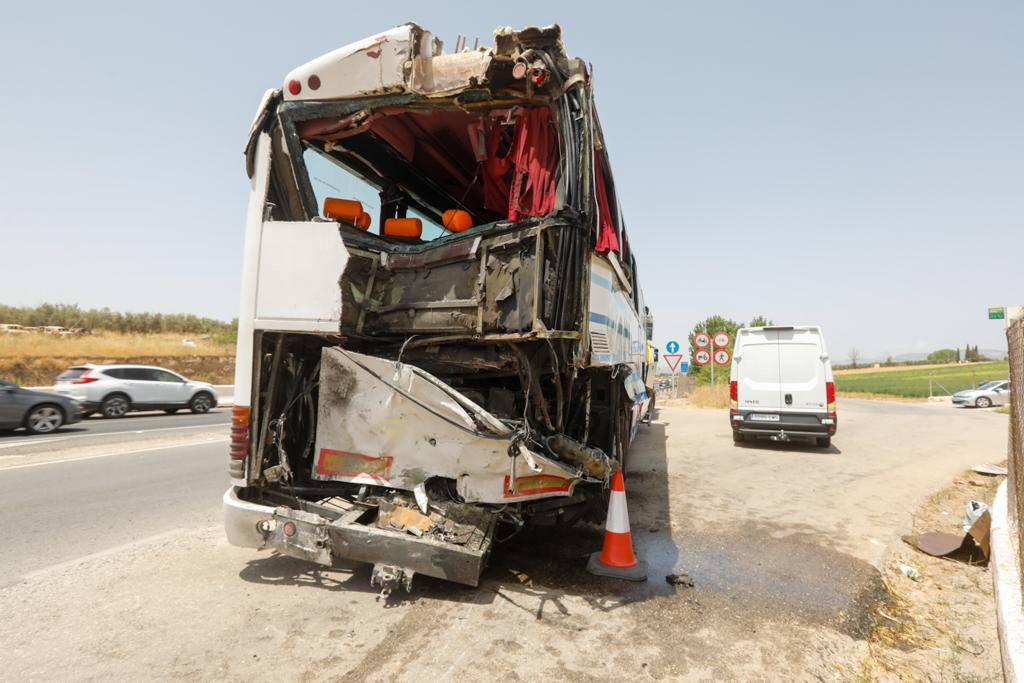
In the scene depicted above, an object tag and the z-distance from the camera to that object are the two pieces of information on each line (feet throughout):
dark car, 34.58
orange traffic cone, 12.15
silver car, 79.46
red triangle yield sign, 63.31
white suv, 47.47
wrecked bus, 10.39
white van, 31.42
